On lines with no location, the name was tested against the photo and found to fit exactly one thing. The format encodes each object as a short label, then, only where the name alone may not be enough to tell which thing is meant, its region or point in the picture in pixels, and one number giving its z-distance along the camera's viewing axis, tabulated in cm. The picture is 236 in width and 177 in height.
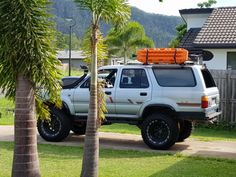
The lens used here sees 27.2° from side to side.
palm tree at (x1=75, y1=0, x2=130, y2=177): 718
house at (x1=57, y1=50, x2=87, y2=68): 9061
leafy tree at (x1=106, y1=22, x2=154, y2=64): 4794
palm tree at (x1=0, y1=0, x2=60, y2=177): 643
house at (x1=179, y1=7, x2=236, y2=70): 1969
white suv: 1169
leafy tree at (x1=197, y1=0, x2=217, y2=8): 4544
